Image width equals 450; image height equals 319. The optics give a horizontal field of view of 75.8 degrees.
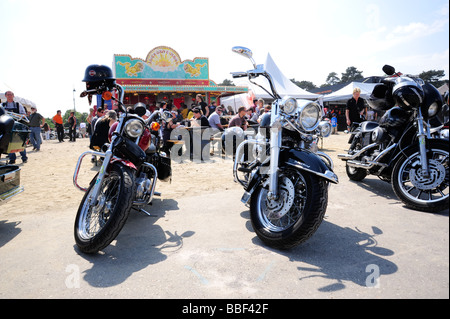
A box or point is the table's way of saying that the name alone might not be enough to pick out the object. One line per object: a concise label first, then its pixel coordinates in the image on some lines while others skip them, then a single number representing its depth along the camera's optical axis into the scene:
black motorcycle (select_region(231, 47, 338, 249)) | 2.32
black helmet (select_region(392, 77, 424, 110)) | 3.45
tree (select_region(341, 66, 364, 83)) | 73.50
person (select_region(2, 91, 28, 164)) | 7.29
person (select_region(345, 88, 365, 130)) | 7.62
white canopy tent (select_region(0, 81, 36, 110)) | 16.37
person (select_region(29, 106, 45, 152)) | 11.49
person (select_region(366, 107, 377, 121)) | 18.13
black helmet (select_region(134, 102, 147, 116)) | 3.45
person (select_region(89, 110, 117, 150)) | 6.41
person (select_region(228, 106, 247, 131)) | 8.12
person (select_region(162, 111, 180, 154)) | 8.27
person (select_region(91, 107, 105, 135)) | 9.67
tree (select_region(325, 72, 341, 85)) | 90.72
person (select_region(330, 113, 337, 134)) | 15.74
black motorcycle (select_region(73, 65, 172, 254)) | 2.41
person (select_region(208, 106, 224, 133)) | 8.74
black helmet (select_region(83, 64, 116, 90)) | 2.91
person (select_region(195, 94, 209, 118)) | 10.02
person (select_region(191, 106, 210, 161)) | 8.29
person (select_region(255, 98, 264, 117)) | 10.71
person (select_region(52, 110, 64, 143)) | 15.94
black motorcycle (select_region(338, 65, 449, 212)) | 3.27
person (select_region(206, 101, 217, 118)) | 12.32
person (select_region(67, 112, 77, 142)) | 16.91
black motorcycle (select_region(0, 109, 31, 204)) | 3.20
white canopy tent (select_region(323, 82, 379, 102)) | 19.08
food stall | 20.50
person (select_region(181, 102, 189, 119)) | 13.44
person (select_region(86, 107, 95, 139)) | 12.78
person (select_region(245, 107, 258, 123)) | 10.20
